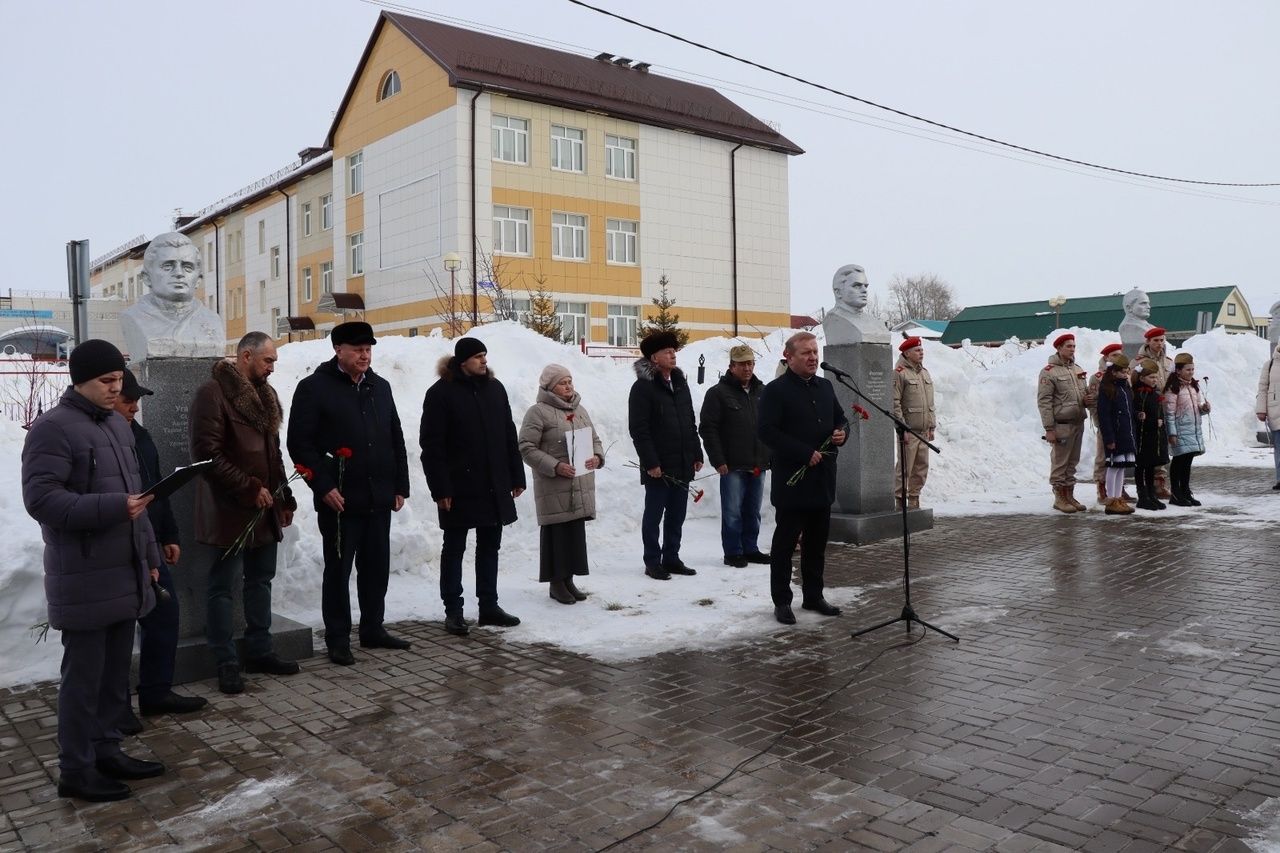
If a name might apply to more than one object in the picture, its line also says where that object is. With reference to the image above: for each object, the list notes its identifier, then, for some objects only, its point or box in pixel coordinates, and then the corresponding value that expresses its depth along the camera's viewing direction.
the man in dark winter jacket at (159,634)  5.74
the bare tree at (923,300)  111.12
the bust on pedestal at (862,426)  11.20
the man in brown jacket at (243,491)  6.15
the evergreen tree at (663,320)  29.89
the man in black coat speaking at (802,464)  7.59
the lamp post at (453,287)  26.89
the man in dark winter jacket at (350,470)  6.69
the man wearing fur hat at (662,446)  9.40
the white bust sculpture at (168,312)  6.61
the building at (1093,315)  56.41
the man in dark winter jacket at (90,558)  4.41
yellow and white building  32.78
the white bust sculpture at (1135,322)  16.47
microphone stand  7.03
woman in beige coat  8.26
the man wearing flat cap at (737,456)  10.04
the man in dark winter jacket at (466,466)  7.50
